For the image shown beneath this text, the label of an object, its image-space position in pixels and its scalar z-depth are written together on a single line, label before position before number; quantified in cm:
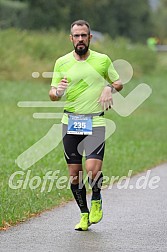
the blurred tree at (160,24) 10550
